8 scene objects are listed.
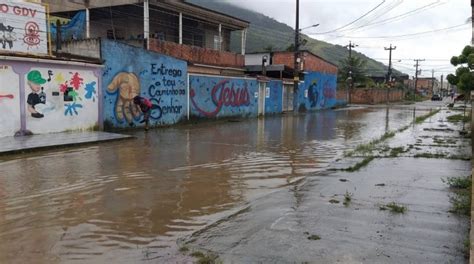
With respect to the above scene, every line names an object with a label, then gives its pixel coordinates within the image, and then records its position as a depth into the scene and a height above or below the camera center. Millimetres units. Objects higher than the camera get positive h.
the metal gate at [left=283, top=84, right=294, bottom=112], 34969 -350
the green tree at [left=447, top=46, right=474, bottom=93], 19773 +1228
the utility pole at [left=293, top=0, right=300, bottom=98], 35219 +3116
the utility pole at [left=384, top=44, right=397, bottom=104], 75819 +6034
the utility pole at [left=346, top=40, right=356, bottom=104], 62869 +3023
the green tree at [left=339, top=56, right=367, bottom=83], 71062 +3651
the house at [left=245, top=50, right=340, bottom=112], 35844 +1487
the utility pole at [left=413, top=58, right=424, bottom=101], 111069 +7171
